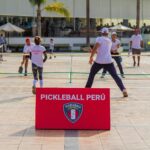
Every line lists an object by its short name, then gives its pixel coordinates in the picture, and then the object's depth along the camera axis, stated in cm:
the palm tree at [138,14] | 5203
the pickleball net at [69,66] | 2052
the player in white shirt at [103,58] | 1302
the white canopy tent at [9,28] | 4618
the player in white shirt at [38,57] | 1437
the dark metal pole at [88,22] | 4983
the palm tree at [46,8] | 4608
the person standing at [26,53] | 2005
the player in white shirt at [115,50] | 1905
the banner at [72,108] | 920
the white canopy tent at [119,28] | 5125
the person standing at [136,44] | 2563
